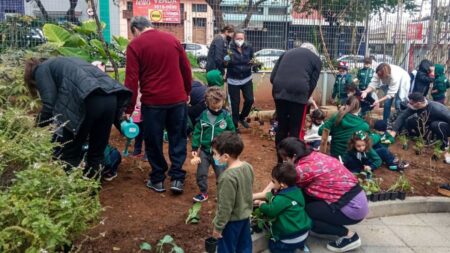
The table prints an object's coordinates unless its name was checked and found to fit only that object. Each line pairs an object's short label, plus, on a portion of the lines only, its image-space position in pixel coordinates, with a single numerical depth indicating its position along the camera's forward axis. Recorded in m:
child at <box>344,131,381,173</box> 5.58
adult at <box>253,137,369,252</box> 3.97
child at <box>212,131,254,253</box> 3.29
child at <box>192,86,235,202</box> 4.43
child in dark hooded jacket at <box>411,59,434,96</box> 8.38
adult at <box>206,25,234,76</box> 7.17
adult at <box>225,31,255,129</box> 7.13
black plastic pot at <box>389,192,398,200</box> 5.03
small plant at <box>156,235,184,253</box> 3.37
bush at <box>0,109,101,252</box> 2.42
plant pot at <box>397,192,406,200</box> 5.04
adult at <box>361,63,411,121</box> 7.76
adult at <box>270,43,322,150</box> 5.20
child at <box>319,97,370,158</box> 5.71
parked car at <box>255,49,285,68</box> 9.70
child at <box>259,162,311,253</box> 3.75
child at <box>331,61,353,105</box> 9.03
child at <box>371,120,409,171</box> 6.10
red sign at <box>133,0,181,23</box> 8.70
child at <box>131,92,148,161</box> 5.70
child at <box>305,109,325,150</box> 6.50
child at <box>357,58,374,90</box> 8.74
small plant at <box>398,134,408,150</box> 7.23
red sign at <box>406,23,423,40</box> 11.01
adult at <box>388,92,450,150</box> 6.95
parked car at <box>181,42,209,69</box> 8.70
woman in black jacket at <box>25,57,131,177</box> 3.97
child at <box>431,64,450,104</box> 8.52
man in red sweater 4.35
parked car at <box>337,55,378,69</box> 10.73
